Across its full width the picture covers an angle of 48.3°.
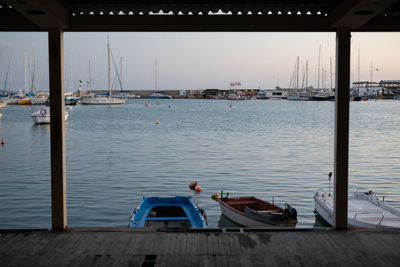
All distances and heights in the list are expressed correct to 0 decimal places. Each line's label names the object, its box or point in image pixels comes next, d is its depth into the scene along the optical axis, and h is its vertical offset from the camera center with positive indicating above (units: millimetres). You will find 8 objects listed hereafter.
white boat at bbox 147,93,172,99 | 141125 +4207
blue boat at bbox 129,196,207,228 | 9203 -2284
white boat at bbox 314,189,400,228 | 9781 -2407
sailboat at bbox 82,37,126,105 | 79188 +1442
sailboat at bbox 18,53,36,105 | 73500 +2285
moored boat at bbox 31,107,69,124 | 38375 -681
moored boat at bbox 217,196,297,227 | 9492 -2376
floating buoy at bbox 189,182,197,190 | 14227 -2460
